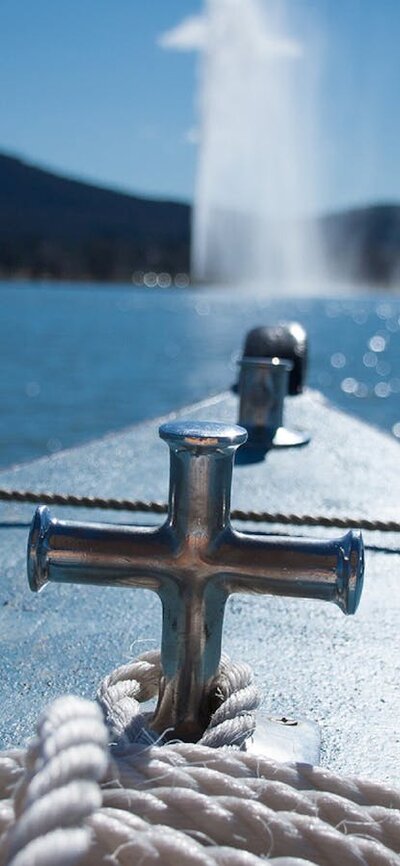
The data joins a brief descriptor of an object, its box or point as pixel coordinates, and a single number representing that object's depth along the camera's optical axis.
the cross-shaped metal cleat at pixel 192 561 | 0.78
